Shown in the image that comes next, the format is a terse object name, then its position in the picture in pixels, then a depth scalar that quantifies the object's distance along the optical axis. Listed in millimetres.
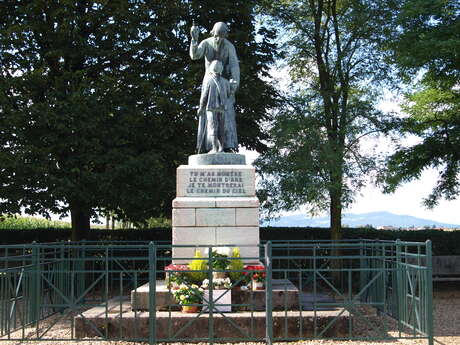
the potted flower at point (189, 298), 9102
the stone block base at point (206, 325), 8789
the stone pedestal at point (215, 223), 10281
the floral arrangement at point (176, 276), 9112
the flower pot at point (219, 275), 9633
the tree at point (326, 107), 15297
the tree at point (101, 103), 14750
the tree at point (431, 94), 14891
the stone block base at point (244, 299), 9469
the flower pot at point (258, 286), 9711
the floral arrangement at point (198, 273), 9633
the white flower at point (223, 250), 9930
